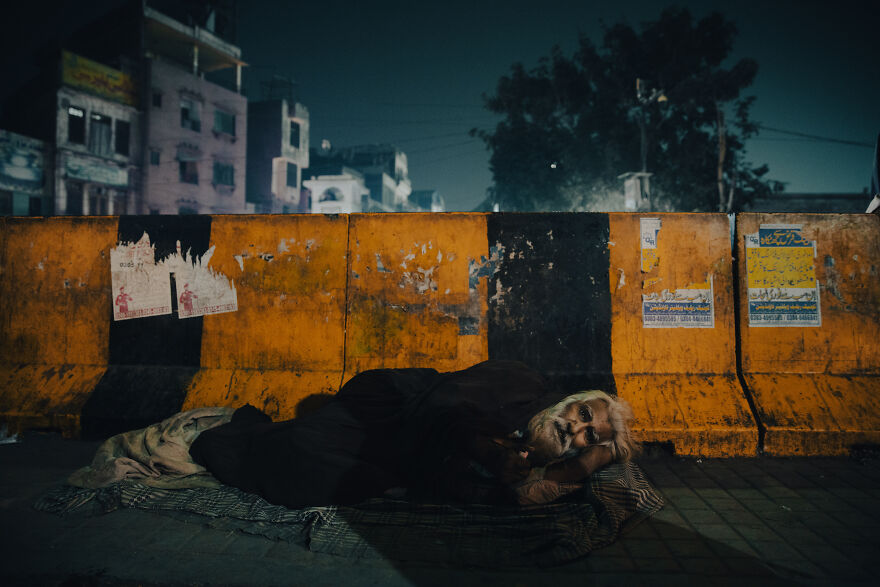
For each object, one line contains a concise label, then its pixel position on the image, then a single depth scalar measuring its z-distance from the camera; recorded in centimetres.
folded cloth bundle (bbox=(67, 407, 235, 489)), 287
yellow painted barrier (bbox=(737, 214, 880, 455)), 369
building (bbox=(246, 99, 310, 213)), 4472
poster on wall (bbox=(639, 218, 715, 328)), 378
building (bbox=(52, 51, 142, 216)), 2633
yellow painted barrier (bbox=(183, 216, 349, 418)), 389
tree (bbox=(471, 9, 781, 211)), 2528
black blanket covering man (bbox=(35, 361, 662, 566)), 230
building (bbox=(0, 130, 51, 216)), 2408
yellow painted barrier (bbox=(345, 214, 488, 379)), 385
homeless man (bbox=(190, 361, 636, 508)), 262
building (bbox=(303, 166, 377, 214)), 4884
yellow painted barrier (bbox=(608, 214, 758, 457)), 370
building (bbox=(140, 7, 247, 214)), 3123
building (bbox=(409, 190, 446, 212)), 9612
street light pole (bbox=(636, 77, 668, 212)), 2094
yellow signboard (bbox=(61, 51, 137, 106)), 2634
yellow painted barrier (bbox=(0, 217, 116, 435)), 408
